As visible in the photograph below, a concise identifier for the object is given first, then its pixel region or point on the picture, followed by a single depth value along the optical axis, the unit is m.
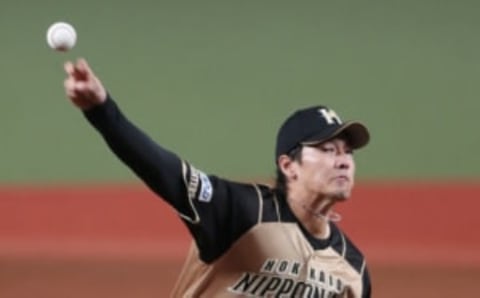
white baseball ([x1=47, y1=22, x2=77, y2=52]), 17.47
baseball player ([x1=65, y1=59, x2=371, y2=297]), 17.60
